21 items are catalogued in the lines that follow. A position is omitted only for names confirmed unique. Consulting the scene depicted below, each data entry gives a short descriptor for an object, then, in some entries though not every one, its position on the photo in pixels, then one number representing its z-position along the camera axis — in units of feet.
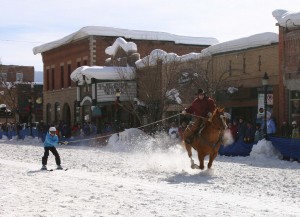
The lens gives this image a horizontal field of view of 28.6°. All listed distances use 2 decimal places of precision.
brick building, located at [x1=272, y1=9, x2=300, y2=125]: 87.30
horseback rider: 52.01
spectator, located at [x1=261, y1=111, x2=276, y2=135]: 80.33
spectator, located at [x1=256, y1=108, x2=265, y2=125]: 86.99
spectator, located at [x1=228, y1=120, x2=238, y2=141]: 80.40
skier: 60.08
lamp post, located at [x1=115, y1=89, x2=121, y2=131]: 112.06
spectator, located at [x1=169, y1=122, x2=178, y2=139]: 92.27
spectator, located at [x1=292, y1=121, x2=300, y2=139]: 76.28
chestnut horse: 51.26
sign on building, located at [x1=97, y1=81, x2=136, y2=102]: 130.11
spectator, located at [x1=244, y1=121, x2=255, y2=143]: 79.41
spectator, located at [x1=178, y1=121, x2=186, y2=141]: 87.58
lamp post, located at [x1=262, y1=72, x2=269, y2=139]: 79.46
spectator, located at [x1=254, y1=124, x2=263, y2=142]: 81.87
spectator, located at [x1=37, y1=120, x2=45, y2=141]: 136.37
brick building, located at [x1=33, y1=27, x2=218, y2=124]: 155.74
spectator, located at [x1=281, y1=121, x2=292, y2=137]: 82.28
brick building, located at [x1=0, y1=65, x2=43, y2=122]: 219.18
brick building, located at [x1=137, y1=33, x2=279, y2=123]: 96.37
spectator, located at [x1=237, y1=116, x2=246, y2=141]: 80.23
